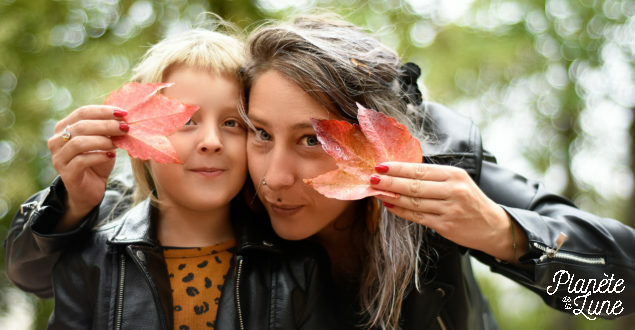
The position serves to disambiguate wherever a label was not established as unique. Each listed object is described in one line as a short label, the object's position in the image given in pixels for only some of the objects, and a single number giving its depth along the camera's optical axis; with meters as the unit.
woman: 0.71
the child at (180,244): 0.76
